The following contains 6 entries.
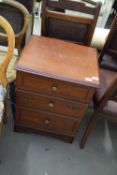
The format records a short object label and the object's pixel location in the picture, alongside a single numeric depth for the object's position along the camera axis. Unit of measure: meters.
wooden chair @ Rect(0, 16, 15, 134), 1.01
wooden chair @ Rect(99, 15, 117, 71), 1.50
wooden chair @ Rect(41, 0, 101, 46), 1.40
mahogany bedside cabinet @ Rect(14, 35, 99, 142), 1.13
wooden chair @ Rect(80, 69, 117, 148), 1.20
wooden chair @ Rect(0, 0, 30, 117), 1.33
